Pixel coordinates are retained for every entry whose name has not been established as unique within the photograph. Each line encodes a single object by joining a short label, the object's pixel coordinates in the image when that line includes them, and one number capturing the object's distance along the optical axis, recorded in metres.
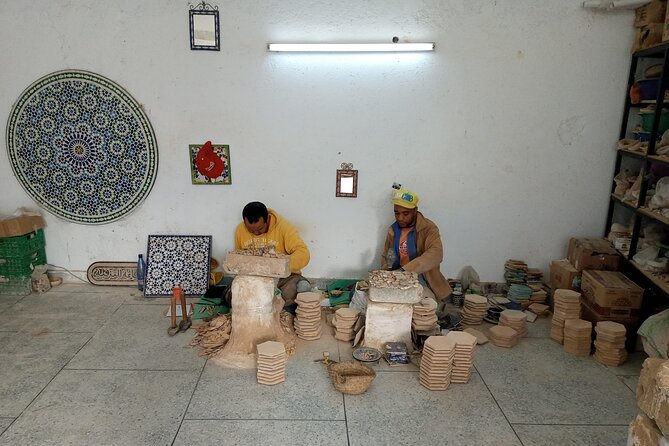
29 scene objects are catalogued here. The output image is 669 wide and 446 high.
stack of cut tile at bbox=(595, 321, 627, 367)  4.48
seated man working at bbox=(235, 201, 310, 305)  5.31
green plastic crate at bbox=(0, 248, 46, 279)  5.73
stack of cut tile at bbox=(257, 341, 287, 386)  4.08
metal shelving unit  4.77
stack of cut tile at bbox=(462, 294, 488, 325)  5.27
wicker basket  4.01
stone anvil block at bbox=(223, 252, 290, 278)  4.41
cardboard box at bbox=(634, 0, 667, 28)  4.95
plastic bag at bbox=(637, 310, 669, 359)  4.11
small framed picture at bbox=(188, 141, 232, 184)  5.74
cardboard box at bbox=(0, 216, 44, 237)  5.52
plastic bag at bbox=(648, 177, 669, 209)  4.76
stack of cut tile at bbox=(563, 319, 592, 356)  4.69
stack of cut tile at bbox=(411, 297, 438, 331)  4.72
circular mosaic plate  5.62
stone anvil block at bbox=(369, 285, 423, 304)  4.51
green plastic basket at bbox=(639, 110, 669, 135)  5.04
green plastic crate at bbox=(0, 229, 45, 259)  5.66
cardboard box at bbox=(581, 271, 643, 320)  4.78
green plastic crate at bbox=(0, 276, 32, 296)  5.81
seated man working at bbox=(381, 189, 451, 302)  5.14
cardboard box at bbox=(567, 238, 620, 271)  5.37
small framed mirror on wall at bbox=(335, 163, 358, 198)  5.75
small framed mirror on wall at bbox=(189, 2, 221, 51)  5.36
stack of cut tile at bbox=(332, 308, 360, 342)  4.87
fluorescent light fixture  5.29
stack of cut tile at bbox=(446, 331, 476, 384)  4.18
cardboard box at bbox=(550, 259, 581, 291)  5.45
